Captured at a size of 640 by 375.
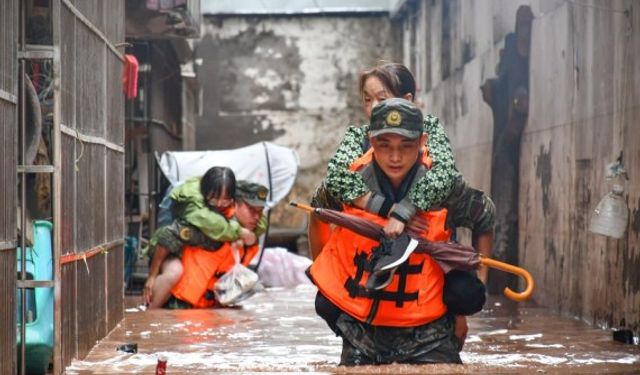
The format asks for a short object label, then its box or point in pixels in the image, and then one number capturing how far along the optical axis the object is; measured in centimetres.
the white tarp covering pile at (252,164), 1603
